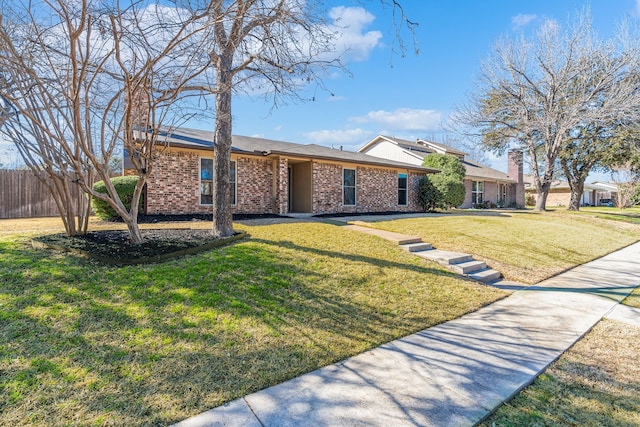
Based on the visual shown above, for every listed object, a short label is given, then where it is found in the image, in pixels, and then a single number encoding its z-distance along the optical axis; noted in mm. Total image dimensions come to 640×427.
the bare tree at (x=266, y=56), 5656
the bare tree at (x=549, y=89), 18812
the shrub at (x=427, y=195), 17578
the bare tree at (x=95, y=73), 4684
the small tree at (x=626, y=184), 28883
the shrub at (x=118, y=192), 9680
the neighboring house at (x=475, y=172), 25606
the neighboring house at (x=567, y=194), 40219
